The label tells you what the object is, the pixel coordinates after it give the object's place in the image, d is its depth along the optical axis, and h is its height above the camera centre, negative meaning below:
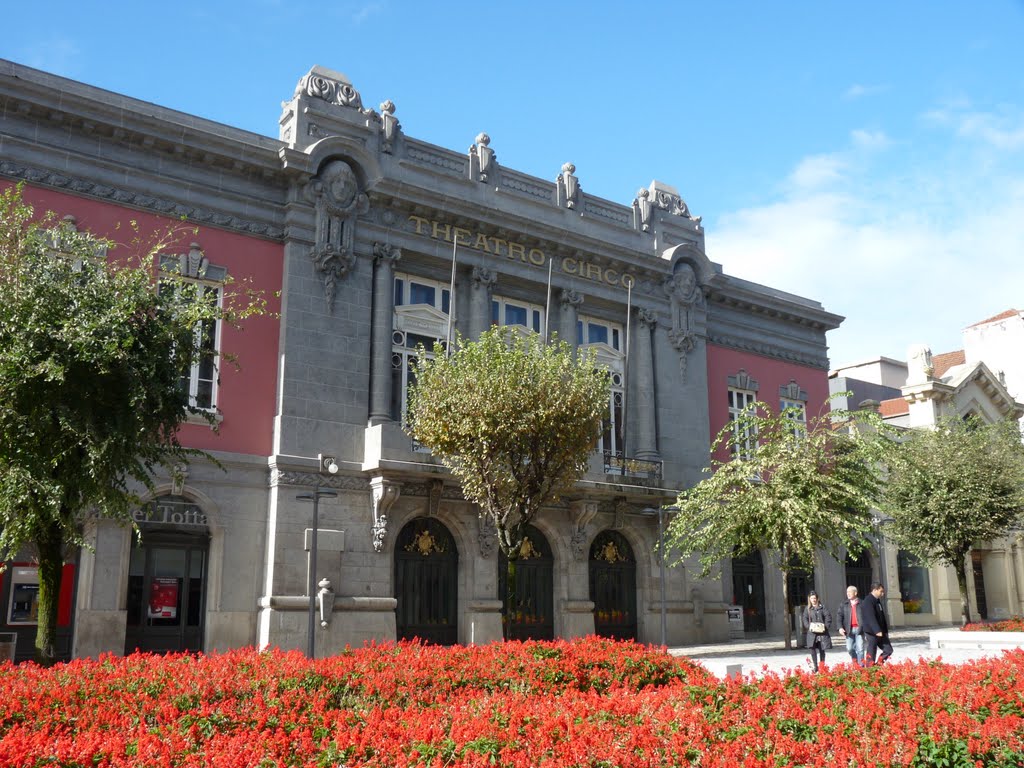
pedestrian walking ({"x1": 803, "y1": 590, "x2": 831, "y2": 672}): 19.70 -0.82
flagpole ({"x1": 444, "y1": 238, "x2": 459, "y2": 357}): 25.58 +7.35
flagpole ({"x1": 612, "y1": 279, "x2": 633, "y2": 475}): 29.12 +6.69
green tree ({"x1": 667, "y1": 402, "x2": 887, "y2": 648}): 24.11 +2.24
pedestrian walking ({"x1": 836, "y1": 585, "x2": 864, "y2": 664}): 19.12 -0.79
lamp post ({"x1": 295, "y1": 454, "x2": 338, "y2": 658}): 19.67 +1.53
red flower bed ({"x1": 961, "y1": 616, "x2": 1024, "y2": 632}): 24.16 -1.00
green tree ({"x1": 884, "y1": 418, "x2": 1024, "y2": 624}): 28.98 +2.83
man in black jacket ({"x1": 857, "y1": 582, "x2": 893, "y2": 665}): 17.84 -0.73
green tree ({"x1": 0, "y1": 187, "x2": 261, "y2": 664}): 12.94 +2.76
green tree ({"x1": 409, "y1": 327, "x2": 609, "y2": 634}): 19.59 +3.30
